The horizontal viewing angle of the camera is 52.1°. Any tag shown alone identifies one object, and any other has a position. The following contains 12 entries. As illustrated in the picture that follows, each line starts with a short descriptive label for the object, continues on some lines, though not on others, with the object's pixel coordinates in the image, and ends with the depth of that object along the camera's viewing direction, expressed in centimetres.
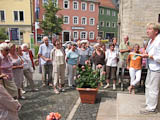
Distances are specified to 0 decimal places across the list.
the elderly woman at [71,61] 601
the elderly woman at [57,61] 558
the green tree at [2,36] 2200
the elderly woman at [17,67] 468
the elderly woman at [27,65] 547
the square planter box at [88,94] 447
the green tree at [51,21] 2477
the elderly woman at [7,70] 359
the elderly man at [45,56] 592
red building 3559
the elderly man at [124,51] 584
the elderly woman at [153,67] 301
